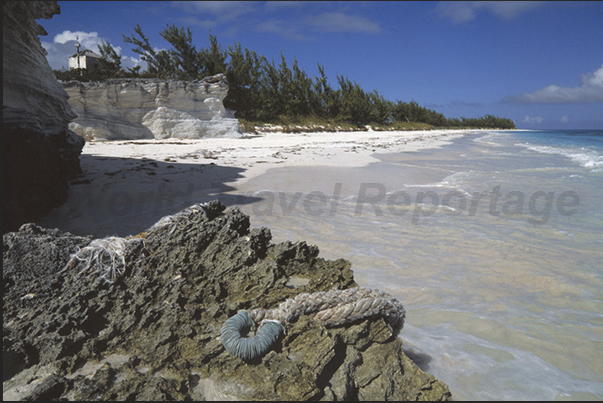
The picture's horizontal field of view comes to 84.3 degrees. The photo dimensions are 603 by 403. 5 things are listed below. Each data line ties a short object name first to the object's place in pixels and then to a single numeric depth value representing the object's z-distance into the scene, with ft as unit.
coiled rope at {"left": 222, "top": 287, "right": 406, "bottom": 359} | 4.94
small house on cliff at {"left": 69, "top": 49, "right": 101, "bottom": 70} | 95.66
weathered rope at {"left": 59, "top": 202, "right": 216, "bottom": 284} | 5.46
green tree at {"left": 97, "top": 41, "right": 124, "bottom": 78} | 76.84
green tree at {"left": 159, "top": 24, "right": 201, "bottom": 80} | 75.41
